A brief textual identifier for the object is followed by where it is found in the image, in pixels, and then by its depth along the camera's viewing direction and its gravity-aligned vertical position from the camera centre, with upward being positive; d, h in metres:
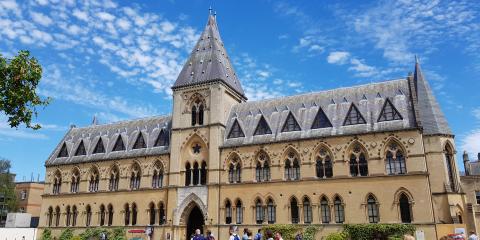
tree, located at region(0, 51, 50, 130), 18.78 +6.32
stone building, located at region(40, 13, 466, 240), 34.69 +5.68
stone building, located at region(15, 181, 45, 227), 73.69 +4.77
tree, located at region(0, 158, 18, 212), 70.25 +5.67
